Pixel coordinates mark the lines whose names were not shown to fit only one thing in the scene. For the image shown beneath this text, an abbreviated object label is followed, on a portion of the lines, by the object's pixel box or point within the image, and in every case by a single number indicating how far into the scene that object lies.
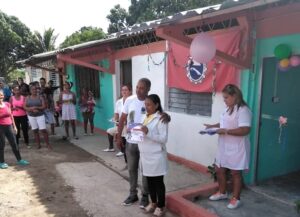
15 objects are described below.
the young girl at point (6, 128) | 5.88
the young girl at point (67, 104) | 8.62
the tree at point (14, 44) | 24.00
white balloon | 3.82
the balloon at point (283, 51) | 3.73
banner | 4.57
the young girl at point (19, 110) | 7.55
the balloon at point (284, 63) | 3.76
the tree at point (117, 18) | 26.72
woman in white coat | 3.45
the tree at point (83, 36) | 23.66
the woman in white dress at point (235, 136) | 3.47
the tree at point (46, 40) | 24.41
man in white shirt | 3.80
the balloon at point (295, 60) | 3.69
